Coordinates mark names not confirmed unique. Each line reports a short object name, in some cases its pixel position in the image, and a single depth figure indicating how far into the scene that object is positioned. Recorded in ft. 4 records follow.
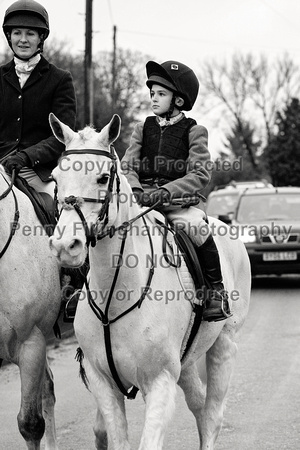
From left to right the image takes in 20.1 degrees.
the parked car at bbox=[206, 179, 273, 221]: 73.87
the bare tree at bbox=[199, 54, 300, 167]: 206.69
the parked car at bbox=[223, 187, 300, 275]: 57.57
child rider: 18.72
